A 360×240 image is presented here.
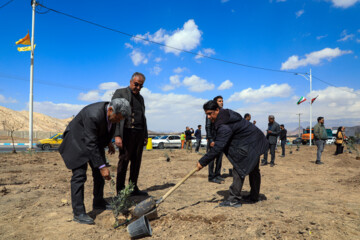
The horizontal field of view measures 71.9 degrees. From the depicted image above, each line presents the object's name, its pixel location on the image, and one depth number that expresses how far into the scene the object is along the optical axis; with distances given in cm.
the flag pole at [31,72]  1571
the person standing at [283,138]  1232
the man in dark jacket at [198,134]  1687
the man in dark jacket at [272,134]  879
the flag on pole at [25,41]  1595
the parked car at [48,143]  1908
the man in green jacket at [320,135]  907
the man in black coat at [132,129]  373
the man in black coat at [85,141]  285
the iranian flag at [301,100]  2630
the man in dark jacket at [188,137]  1718
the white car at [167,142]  2431
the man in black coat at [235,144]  342
